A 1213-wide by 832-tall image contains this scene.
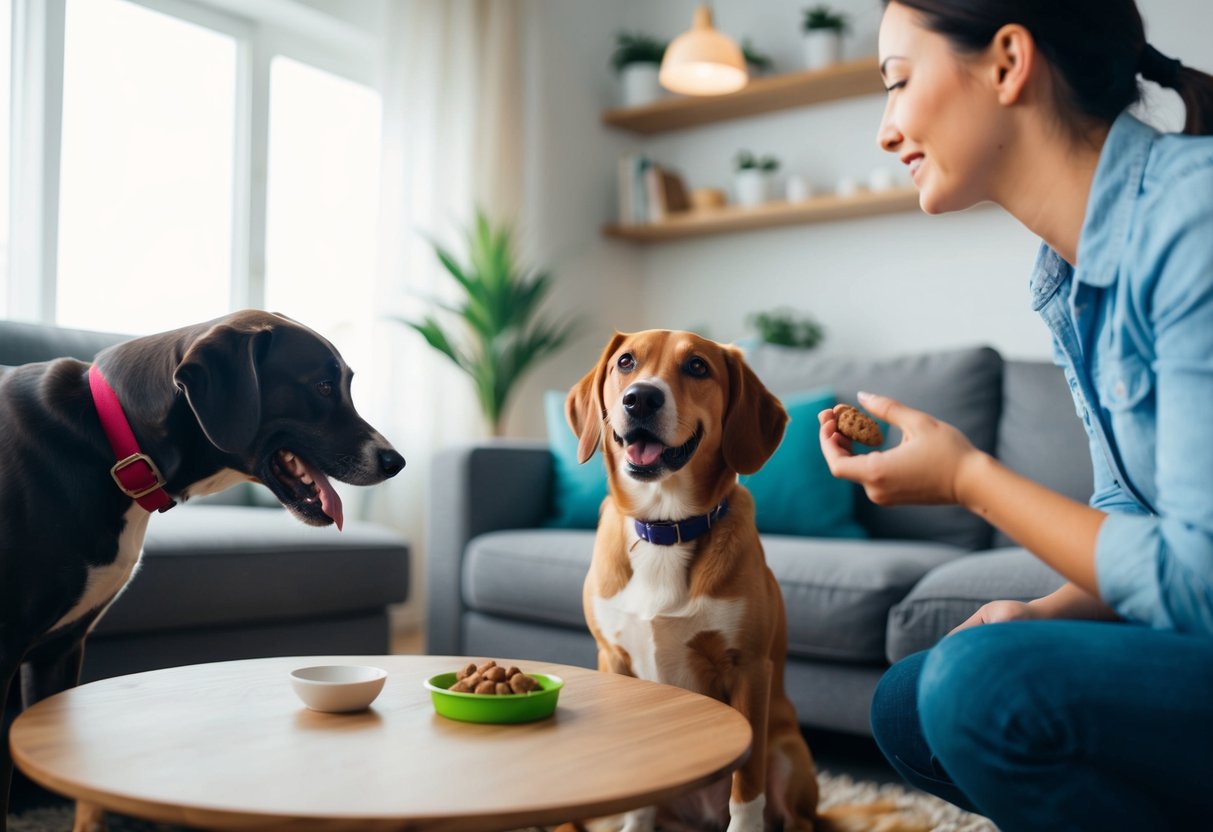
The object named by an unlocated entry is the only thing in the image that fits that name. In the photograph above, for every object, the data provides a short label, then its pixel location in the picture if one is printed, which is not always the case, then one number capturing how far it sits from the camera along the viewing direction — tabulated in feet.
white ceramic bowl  3.55
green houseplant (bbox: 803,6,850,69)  14.01
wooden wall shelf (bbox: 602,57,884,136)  13.92
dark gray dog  4.38
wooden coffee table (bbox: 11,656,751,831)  2.60
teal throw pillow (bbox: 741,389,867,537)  9.27
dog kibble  3.57
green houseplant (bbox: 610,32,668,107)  16.11
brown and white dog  5.22
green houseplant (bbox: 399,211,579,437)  13.12
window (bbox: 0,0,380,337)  10.98
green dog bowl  3.50
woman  2.95
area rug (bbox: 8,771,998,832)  5.76
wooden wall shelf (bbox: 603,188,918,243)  13.76
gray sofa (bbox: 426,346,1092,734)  7.07
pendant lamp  12.55
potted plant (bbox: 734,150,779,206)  14.80
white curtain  13.25
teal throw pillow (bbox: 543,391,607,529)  9.89
